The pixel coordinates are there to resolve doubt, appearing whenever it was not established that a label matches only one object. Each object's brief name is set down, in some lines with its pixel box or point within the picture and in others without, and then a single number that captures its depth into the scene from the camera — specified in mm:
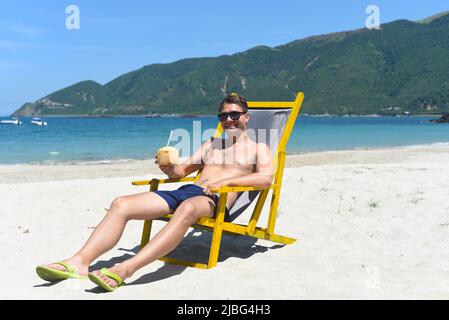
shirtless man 3355
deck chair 3795
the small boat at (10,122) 71544
